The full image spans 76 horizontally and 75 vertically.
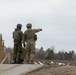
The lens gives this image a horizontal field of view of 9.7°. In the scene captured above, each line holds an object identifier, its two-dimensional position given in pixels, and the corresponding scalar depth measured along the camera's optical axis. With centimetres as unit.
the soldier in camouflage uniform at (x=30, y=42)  2062
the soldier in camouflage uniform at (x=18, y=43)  2167
